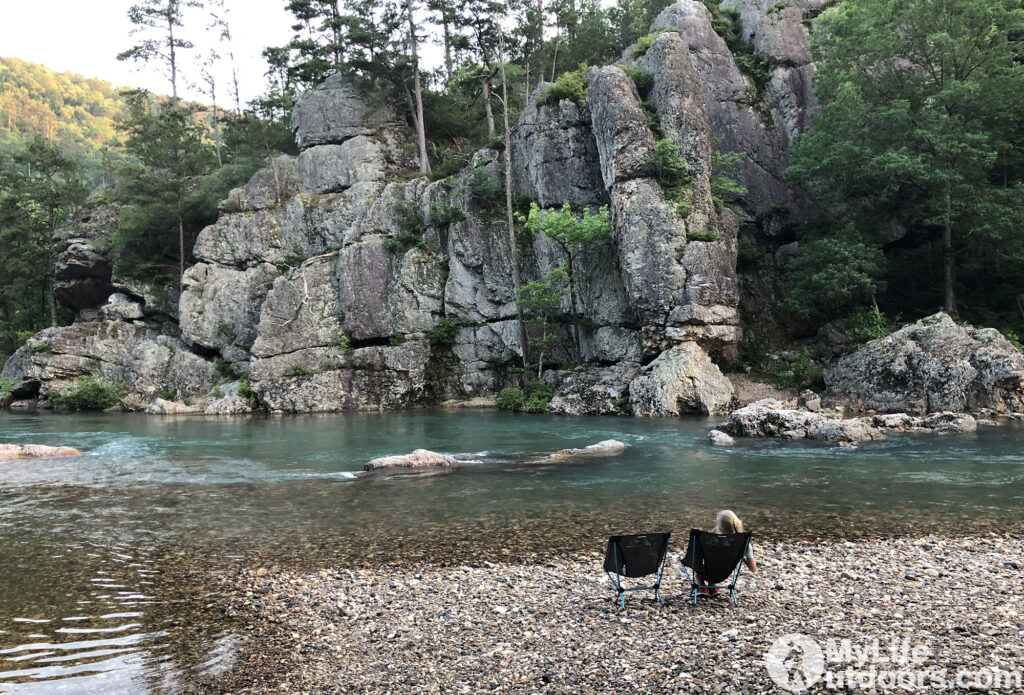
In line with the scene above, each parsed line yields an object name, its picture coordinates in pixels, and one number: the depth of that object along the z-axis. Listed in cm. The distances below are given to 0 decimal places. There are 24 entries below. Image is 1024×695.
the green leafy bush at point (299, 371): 3859
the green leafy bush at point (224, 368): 4231
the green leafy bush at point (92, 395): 4091
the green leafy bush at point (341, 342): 3978
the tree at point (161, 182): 4622
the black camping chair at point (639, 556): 709
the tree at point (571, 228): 3309
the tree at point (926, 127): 2753
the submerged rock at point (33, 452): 2023
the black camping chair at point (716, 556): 692
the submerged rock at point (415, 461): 1714
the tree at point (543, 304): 3503
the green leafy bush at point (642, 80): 3488
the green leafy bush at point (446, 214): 4053
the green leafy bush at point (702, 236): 3145
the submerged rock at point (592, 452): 1802
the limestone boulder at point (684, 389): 2883
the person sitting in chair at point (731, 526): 764
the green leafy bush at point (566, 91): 3662
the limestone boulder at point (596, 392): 3097
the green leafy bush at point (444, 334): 3944
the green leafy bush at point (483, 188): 3978
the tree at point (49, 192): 5197
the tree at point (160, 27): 5519
